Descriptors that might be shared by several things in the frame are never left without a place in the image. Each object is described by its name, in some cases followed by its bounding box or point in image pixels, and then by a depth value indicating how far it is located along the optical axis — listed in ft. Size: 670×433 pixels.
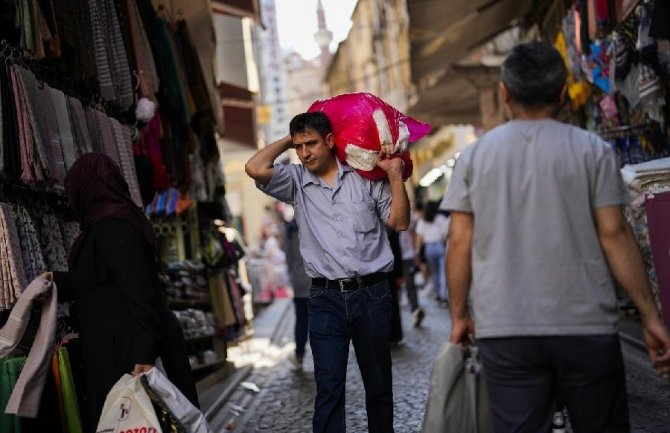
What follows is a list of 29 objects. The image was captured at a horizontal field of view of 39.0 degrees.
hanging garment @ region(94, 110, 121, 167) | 22.35
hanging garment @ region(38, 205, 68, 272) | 18.79
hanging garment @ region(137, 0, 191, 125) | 28.73
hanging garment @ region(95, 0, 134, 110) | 23.79
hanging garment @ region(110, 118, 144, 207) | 22.96
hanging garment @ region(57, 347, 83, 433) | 15.20
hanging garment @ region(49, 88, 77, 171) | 19.41
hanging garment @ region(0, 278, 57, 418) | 14.23
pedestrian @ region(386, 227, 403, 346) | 37.24
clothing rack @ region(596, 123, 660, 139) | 29.14
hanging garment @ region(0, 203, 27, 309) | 16.25
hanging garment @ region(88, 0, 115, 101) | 22.58
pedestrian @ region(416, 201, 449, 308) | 56.08
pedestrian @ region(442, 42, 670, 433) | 10.37
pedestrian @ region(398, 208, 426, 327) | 45.85
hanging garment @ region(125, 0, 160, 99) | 25.71
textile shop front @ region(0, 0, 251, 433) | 16.47
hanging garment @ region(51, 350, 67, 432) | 15.16
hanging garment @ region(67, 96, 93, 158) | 20.53
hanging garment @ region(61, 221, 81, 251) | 19.99
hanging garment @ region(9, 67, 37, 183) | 17.29
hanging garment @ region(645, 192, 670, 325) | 19.83
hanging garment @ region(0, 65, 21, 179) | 17.04
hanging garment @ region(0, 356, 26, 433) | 14.48
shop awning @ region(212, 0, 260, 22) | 46.41
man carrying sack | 15.46
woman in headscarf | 13.92
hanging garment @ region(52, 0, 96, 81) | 20.52
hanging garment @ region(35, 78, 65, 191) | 18.47
